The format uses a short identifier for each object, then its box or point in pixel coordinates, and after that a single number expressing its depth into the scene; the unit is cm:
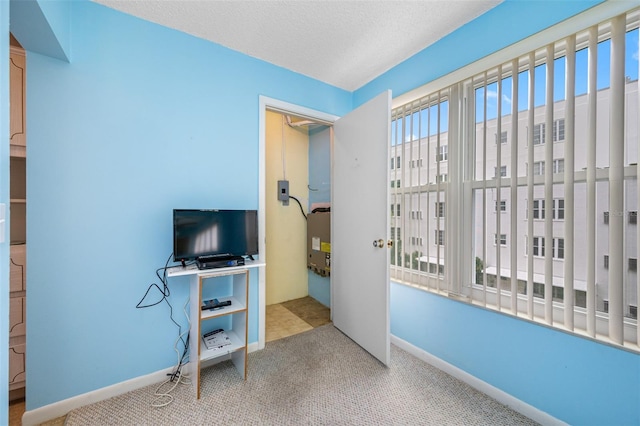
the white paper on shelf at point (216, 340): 175
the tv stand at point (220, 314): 161
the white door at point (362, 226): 193
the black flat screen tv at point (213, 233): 167
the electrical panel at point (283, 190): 332
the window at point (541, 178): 121
